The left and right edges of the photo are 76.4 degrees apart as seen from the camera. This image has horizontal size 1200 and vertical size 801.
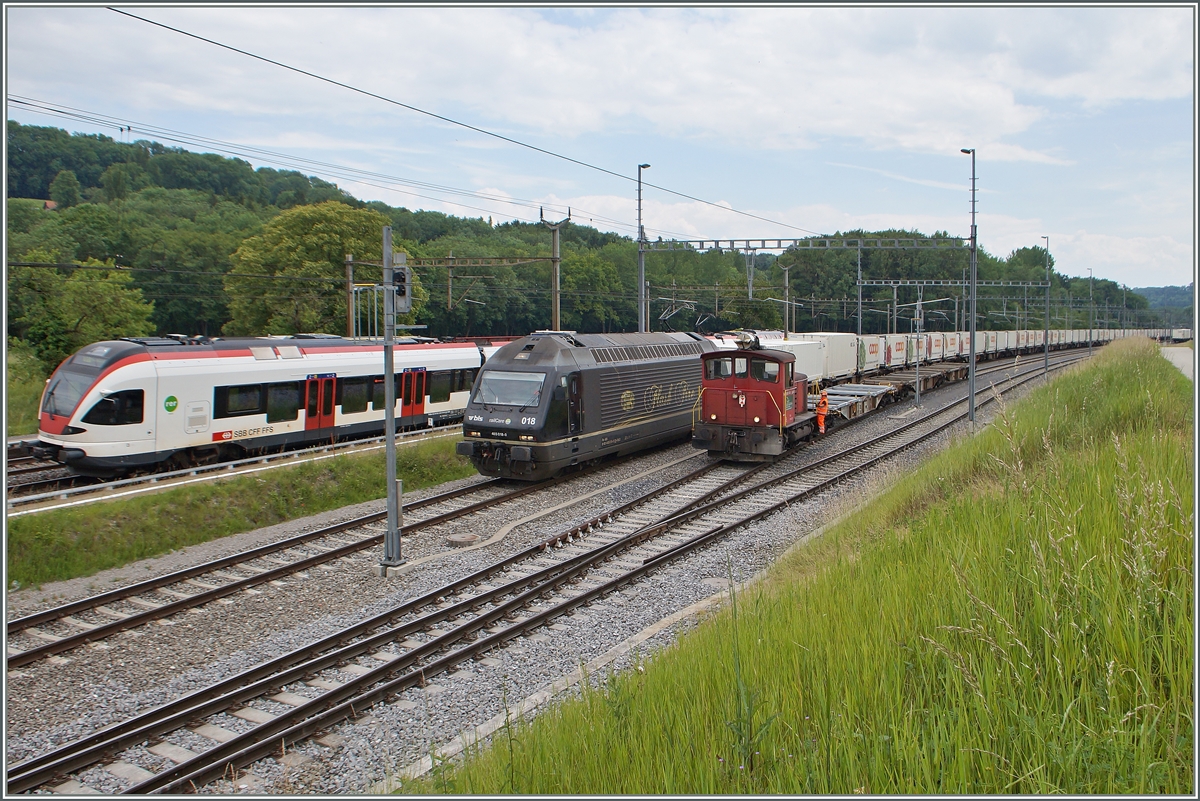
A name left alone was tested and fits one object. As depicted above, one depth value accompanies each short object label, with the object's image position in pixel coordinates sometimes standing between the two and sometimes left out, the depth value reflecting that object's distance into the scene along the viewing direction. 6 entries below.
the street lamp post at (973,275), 24.64
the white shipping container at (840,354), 32.34
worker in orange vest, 22.66
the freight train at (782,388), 19.84
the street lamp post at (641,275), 26.23
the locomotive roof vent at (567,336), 18.77
